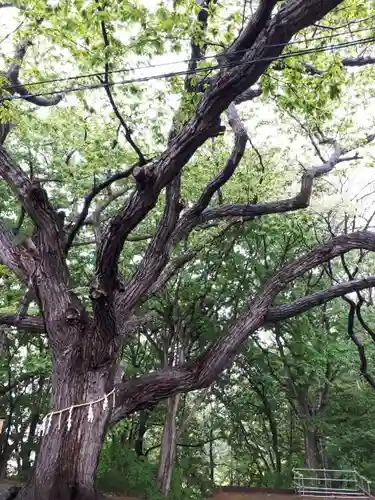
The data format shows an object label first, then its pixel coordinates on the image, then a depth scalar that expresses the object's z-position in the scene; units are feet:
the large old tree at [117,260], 10.53
